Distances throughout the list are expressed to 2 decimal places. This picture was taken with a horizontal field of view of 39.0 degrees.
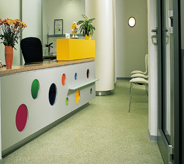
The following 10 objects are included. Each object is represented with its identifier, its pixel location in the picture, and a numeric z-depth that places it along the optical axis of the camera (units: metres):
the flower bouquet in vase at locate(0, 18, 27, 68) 2.91
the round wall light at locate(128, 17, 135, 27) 10.16
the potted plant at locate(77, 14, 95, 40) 5.53
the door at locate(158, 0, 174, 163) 2.17
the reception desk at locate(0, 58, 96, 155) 2.69
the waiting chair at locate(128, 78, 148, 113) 4.95
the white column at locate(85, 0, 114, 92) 6.56
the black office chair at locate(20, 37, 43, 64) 4.76
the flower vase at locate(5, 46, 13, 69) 2.94
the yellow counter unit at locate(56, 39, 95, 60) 4.51
